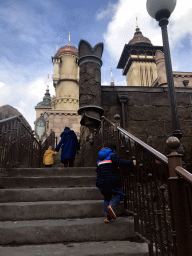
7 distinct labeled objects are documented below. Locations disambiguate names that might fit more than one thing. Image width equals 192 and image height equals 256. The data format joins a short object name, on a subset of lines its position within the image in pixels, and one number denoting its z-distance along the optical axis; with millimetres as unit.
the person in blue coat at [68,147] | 5789
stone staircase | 2262
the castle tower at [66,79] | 27375
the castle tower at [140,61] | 31250
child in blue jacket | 2654
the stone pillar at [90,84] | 6352
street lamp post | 3818
